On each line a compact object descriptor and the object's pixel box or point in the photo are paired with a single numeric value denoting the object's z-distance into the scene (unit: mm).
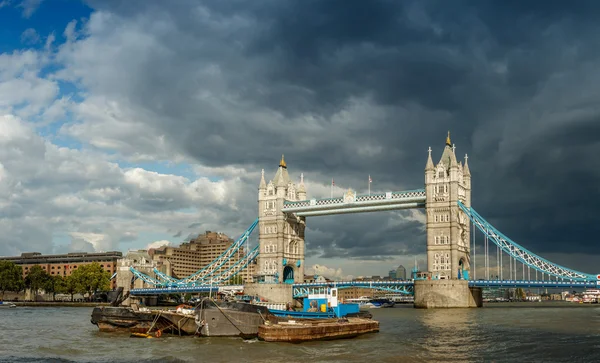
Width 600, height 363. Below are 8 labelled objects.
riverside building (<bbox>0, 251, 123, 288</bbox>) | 191288
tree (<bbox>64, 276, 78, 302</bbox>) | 147125
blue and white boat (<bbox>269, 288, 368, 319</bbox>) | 54938
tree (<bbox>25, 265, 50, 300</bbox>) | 153500
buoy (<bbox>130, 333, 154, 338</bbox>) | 50688
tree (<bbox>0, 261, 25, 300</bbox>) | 145500
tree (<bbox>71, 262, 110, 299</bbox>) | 147375
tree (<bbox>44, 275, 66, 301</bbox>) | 150125
